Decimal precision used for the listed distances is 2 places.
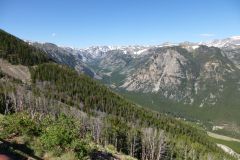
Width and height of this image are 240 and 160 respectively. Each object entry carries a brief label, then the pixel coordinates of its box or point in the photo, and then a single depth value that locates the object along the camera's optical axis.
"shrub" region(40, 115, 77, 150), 20.79
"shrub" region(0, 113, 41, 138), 23.00
